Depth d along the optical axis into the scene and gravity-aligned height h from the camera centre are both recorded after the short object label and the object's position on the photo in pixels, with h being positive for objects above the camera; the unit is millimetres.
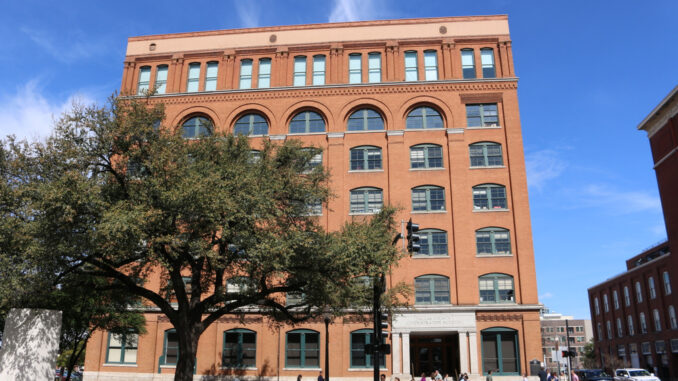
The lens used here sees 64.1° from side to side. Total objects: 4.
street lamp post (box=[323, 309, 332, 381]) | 25977 +1482
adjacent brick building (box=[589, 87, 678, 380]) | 45406 +6690
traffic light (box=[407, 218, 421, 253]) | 18281 +3683
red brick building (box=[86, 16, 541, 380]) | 34344 +13026
